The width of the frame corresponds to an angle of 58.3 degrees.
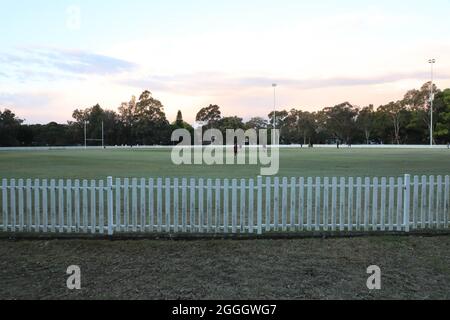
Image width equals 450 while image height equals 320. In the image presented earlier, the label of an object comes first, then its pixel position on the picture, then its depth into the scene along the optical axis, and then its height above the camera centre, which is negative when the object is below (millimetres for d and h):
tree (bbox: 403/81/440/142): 95188 +8634
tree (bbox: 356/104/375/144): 105125 +5729
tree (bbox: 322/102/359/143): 110625 +6440
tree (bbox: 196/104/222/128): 129625 +9592
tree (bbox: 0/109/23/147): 84500 +3415
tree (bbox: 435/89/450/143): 91938 +6528
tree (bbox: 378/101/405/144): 99812 +7401
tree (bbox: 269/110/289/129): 128150 +8371
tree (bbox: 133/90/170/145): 105375 +5558
